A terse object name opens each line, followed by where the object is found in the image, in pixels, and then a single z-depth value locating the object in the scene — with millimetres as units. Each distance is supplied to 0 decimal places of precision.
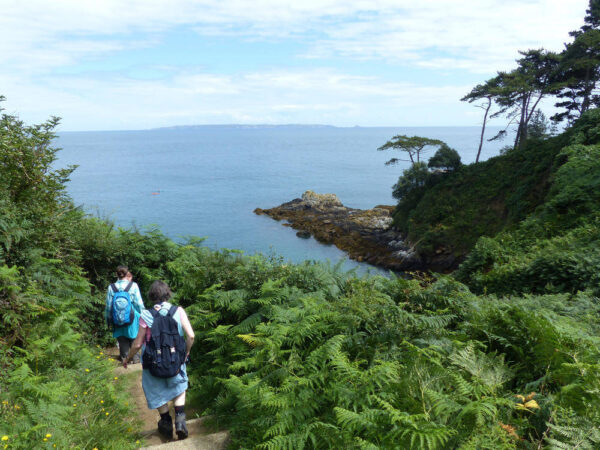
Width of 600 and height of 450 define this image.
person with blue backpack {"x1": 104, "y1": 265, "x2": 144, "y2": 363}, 6430
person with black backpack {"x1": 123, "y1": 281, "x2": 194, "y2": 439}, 4621
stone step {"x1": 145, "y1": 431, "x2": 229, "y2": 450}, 4148
